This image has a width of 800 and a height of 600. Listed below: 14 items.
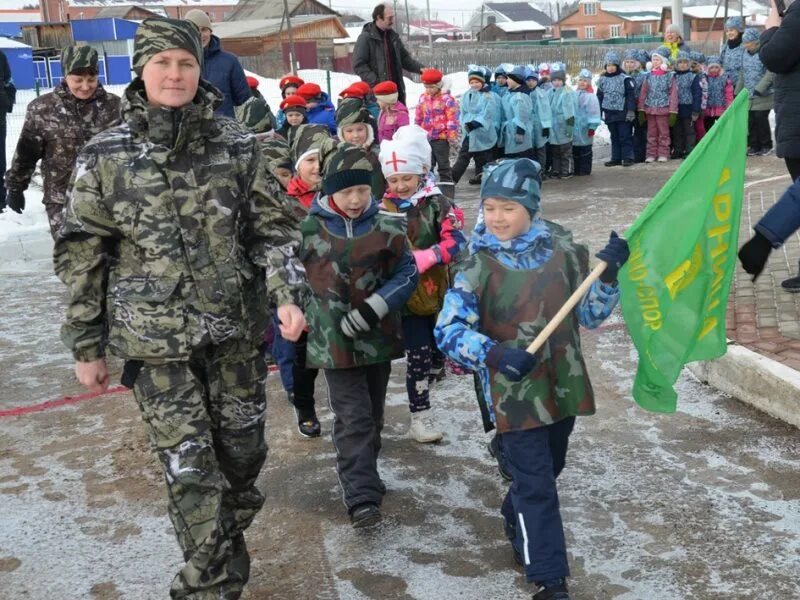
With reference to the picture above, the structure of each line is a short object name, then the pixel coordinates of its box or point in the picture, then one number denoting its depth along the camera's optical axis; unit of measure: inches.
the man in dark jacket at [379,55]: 477.7
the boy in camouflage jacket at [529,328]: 142.4
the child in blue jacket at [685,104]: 661.3
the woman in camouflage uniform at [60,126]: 285.9
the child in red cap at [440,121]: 538.9
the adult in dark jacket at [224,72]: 354.9
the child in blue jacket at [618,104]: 657.6
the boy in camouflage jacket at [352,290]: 176.4
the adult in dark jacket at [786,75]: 251.0
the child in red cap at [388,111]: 471.5
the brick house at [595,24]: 4335.6
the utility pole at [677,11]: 939.5
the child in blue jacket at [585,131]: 635.5
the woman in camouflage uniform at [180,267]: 131.0
